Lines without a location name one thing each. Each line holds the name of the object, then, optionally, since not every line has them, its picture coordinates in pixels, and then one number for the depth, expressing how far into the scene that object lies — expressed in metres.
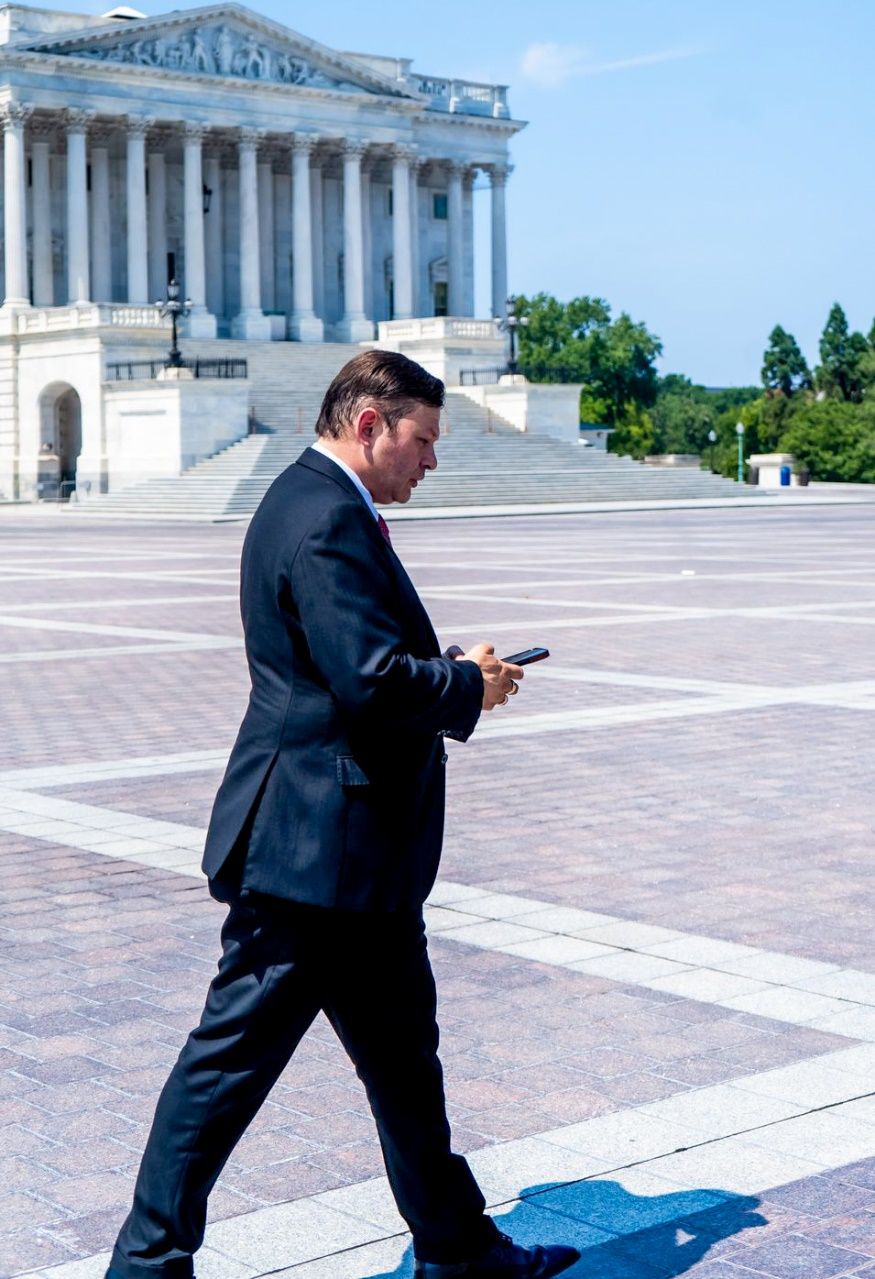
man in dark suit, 3.98
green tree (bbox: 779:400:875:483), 91.94
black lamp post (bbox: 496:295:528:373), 61.25
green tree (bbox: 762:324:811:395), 134.75
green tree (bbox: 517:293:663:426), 121.44
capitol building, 67.06
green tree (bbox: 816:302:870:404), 121.44
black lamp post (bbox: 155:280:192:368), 55.71
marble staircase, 51.09
